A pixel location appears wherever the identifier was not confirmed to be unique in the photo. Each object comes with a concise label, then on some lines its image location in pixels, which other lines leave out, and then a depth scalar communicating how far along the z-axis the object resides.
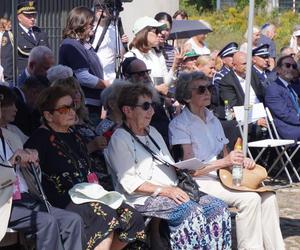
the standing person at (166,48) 11.78
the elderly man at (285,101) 13.78
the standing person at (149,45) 11.31
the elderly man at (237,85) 13.62
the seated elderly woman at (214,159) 8.67
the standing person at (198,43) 15.05
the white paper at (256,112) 13.45
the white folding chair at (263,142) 12.98
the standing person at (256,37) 18.91
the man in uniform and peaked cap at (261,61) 14.86
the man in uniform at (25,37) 14.03
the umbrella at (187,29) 15.50
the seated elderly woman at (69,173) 7.58
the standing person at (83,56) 10.30
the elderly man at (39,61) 10.13
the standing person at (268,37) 19.86
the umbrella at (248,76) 9.53
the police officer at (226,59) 13.78
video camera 11.38
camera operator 11.31
